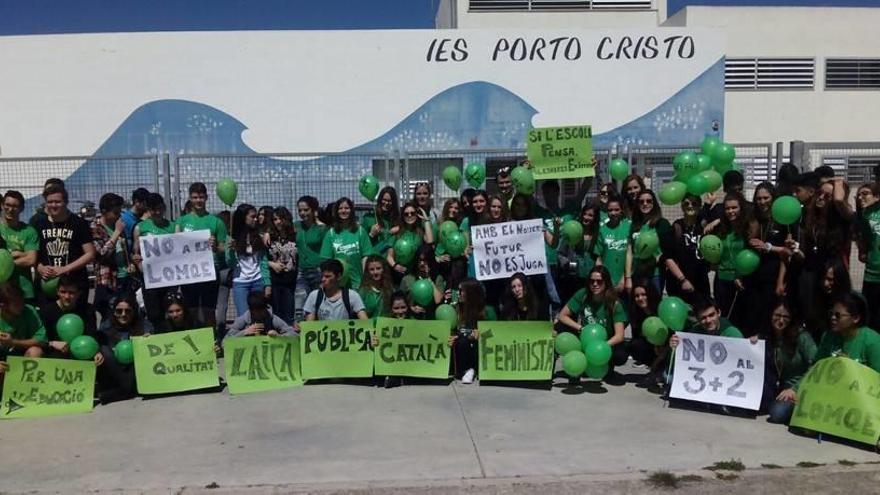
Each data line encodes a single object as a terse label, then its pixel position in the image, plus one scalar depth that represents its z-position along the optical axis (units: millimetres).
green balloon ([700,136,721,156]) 7258
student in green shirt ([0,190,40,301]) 5996
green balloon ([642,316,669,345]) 5902
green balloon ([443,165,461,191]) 7898
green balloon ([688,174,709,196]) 6582
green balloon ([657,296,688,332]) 5777
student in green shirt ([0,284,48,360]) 5820
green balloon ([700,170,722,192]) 6590
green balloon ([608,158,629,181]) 7562
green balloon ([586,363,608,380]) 6172
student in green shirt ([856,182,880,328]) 5855
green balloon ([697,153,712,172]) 6984
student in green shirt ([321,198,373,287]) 7062
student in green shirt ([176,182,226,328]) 7125
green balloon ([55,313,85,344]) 5879
